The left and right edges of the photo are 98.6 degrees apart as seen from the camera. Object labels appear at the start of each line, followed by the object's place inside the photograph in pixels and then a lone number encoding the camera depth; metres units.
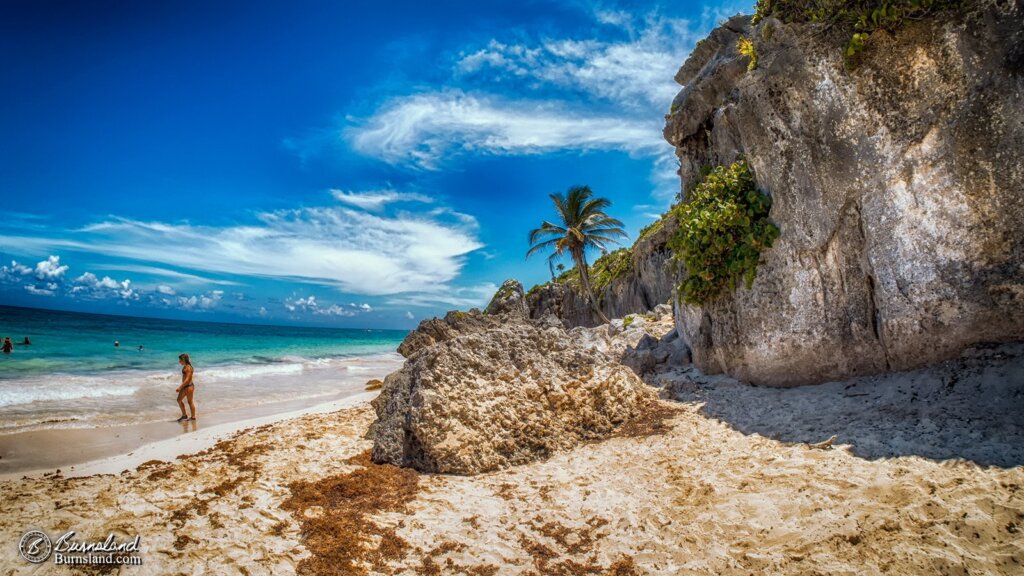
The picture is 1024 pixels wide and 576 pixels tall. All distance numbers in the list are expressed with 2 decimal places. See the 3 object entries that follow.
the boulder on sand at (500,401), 6.04
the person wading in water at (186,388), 10.30
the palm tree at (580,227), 26.80
